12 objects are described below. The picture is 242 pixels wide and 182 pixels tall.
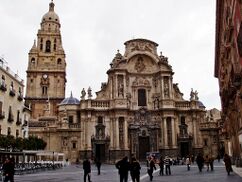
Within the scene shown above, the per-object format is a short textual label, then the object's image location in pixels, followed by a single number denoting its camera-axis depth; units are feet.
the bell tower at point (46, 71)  236.84
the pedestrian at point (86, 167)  60.39
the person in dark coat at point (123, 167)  49.86
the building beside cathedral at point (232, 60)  59.52
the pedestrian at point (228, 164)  72.13
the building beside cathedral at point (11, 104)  114.93
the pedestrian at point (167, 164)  85.13
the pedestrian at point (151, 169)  65.71
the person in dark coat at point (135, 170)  52.95
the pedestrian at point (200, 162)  89.11
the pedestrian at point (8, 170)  55.54
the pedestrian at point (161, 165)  82.73
